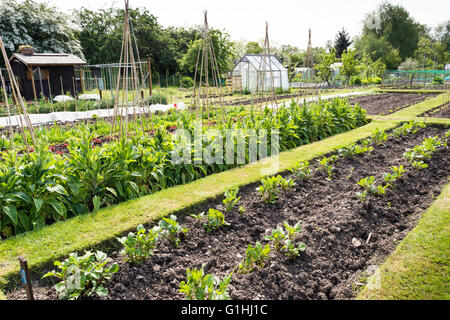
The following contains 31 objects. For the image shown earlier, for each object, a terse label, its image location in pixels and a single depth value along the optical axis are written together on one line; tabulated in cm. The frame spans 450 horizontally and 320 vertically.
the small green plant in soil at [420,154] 518
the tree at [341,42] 5531
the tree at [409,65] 4670
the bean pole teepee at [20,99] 453
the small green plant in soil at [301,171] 478
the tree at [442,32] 6526
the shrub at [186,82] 2544
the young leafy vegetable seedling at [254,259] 275
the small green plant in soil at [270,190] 414
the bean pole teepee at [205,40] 661
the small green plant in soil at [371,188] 414
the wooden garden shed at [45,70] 1861
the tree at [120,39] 3503
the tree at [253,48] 4821
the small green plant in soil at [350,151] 569
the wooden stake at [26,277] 188
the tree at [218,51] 2306
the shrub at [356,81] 3208
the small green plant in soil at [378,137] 669
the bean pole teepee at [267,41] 788
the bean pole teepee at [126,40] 530
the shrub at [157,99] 1488
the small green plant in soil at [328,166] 502
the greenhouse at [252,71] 2461
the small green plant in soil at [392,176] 435
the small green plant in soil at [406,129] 750
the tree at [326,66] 2439
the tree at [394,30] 4644
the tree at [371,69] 3238
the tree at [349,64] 2581
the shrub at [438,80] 2811
